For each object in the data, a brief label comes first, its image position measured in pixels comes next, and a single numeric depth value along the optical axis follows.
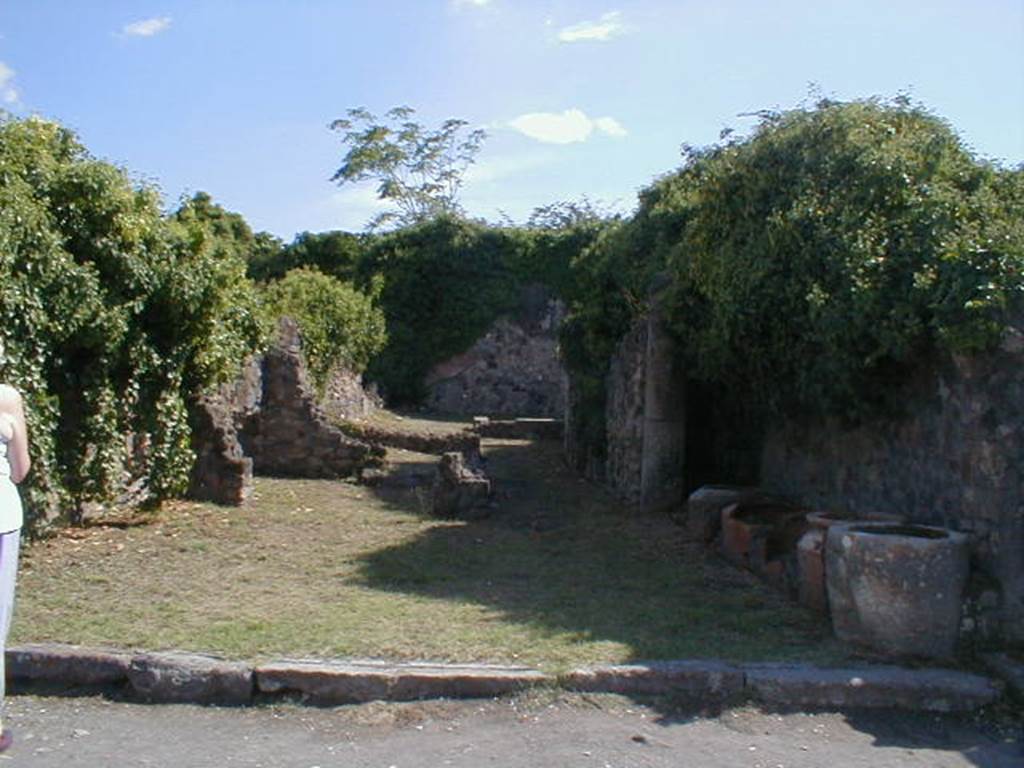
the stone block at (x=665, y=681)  5.38
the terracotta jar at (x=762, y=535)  7.64
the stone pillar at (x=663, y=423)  10.55
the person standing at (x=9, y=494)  4.62
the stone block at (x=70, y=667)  5.46
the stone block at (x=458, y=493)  10.49
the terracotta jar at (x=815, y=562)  6.64
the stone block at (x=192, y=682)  5.31
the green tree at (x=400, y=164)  40.41
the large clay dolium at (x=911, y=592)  5.76
